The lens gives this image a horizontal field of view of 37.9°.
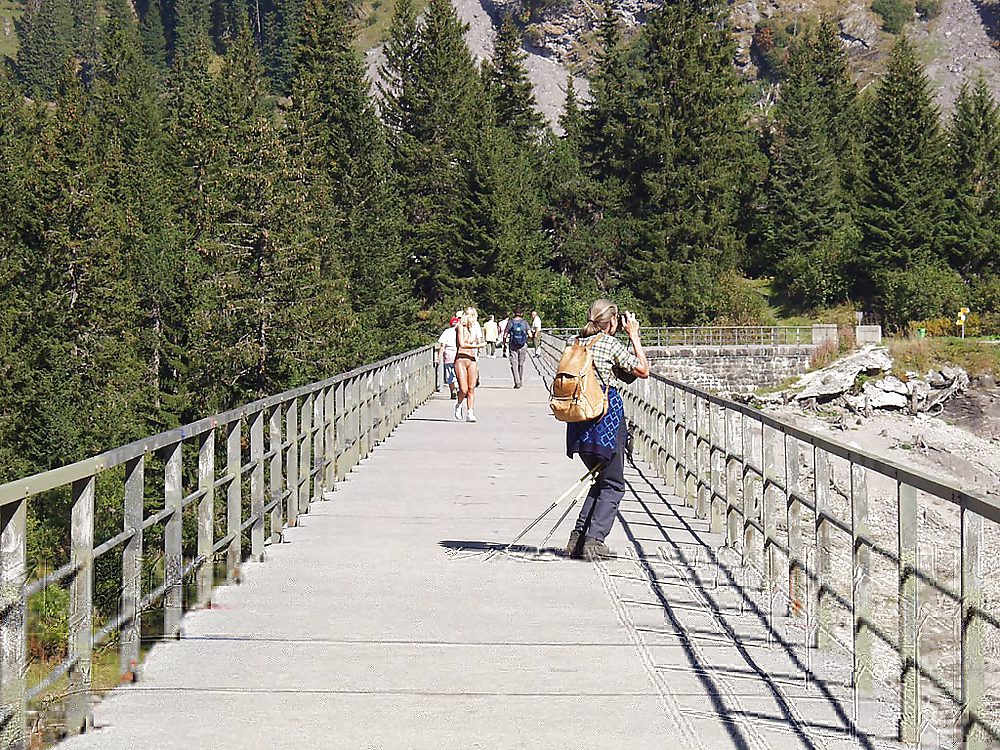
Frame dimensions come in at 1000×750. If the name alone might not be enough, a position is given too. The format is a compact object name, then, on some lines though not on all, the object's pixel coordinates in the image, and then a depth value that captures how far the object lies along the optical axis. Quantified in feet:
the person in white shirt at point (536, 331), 199.62
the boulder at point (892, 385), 189.22
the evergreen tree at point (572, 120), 312.15
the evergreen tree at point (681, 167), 266.36
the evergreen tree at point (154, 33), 586.04
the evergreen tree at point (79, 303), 180.96
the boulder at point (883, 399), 186.91
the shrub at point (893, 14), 570.87
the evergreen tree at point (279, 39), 563.89
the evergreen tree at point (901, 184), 260.01
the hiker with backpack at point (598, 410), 31.86
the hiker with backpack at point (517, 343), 106.73
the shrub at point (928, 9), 572.92
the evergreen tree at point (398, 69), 290.76
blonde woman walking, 74.16
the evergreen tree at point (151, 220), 204.74
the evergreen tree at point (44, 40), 570.87
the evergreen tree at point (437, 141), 272.92
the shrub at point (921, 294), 245.45
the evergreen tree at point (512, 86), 330.13
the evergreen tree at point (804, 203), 281.54
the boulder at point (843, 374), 194.80
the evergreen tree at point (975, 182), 261.65
